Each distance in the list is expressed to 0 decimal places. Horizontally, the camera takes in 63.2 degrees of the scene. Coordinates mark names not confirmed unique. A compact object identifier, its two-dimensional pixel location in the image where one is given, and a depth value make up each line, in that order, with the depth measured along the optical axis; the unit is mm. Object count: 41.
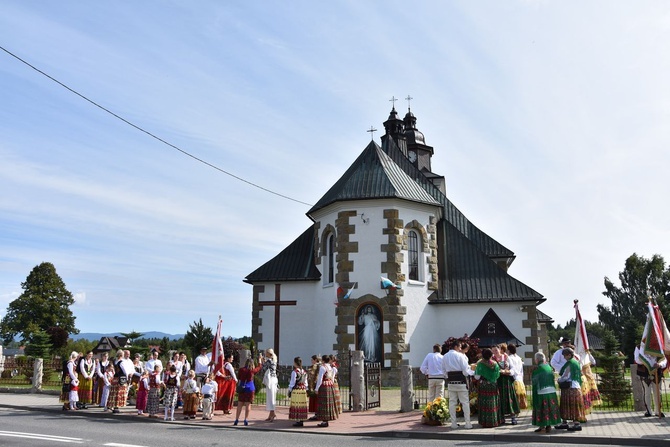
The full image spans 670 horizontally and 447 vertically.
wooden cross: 27047
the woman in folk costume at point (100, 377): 17062
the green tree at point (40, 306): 54875
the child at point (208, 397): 14539
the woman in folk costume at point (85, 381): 16953
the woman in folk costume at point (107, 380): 16359
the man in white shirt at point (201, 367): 16062
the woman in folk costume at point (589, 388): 14334
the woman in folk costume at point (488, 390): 12227
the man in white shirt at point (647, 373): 13625
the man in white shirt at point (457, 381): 12359
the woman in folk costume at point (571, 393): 11719
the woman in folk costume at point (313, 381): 14055
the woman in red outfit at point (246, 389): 13477
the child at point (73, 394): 16422
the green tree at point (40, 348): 33188
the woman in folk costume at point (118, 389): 16297
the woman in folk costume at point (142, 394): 15461
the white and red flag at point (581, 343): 15359
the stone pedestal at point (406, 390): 15625
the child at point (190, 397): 14852
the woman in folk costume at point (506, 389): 12984
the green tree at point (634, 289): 60562
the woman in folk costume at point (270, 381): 13859
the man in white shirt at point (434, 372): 14125
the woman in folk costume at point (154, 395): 15062
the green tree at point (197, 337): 32625
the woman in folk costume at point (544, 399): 11414
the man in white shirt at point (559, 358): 12422
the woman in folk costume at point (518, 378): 13948
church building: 24453
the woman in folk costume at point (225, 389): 16156
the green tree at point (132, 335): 40894
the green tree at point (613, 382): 16234
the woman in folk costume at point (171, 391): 14617
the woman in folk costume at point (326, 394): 13258
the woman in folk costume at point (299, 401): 13352
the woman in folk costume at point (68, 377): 16516
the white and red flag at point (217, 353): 16406
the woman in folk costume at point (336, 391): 13942
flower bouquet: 12898
